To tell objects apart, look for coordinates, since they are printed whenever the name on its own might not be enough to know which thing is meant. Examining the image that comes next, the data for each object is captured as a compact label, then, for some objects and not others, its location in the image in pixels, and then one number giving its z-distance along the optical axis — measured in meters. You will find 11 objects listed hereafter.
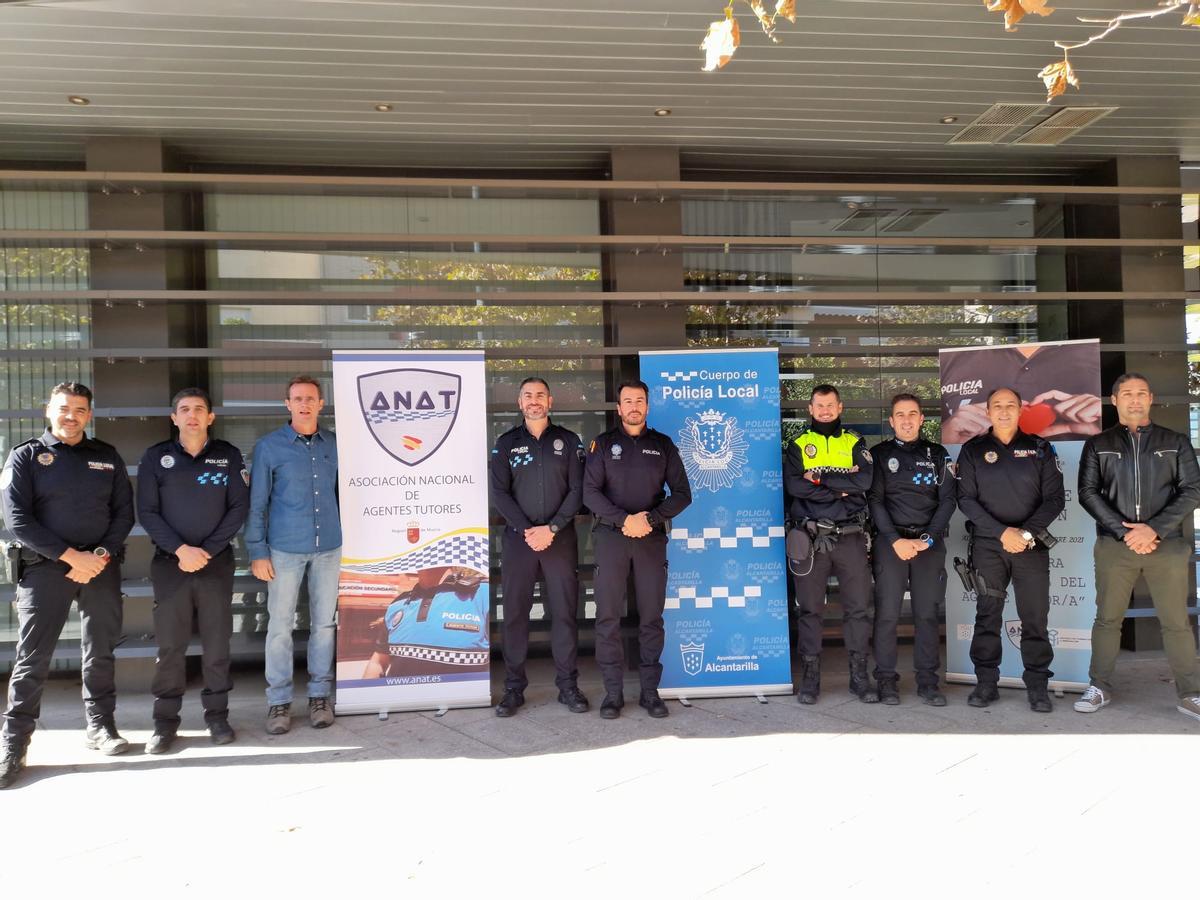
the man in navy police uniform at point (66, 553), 3.64
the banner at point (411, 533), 4.35
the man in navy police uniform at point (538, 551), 4.37
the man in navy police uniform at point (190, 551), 3.94
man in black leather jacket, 4.21
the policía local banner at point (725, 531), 4.55
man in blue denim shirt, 4.21
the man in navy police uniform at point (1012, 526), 4.30
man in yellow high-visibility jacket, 4.38
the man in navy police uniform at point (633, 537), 4.29
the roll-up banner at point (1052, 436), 4.60
